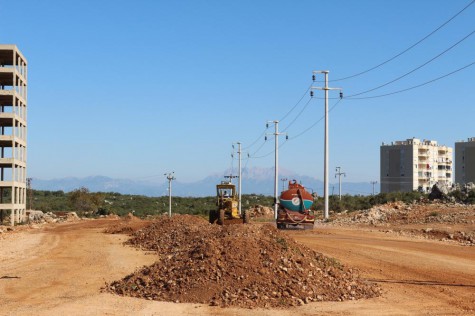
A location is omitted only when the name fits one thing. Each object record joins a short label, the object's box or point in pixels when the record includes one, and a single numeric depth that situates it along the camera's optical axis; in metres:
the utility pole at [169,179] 104.90
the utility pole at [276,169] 75.25
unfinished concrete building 68.69
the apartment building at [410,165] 173.62
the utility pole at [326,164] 56.59
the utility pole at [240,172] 91.29
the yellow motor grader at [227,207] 43.81
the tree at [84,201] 112.44
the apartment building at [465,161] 165.88
